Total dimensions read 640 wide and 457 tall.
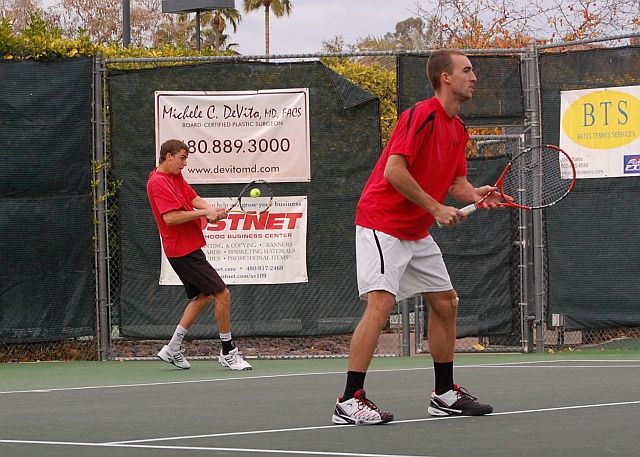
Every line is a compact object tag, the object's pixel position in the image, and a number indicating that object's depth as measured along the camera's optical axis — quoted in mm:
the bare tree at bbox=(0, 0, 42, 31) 52344
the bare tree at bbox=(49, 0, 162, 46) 51031
